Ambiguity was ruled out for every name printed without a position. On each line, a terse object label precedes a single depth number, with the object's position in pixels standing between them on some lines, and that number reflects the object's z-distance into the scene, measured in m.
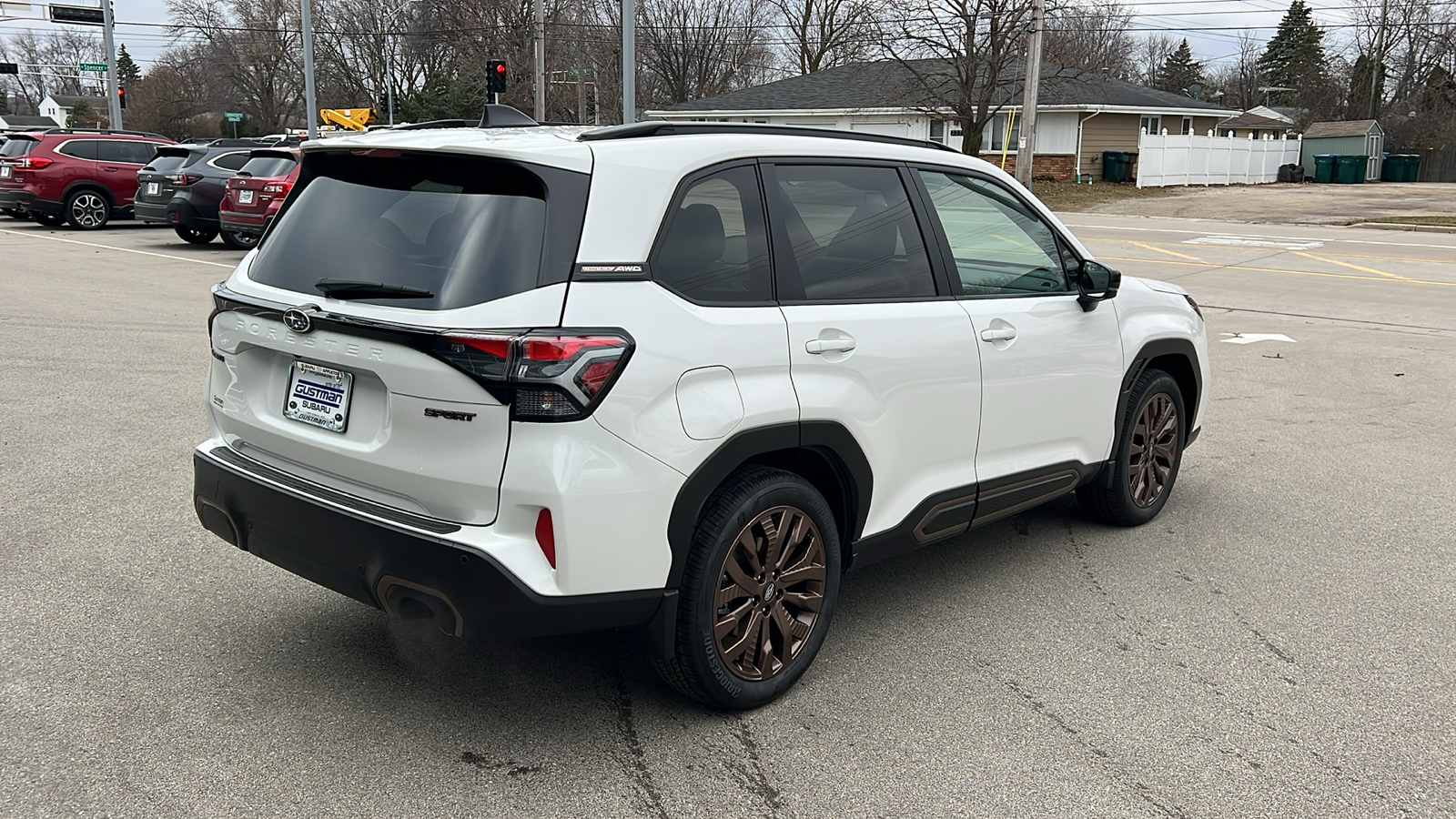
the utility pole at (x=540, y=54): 30.23
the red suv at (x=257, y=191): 16.94
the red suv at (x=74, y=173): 22.53
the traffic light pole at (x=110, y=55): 39.00
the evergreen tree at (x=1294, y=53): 79.69
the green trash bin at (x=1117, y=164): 43.47
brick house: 43.56
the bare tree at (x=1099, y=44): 51.01
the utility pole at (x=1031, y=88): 29.84
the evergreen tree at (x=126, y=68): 111.81
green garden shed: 53.16
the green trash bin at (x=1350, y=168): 50.22
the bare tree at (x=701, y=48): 65.50
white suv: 3.07
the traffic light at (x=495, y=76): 25.44
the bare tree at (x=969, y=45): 38.53
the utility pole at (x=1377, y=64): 66.69
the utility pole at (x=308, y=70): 30.67
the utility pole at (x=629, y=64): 20.58
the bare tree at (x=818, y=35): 58.38
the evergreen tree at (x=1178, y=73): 92.25
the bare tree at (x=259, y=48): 73.81
